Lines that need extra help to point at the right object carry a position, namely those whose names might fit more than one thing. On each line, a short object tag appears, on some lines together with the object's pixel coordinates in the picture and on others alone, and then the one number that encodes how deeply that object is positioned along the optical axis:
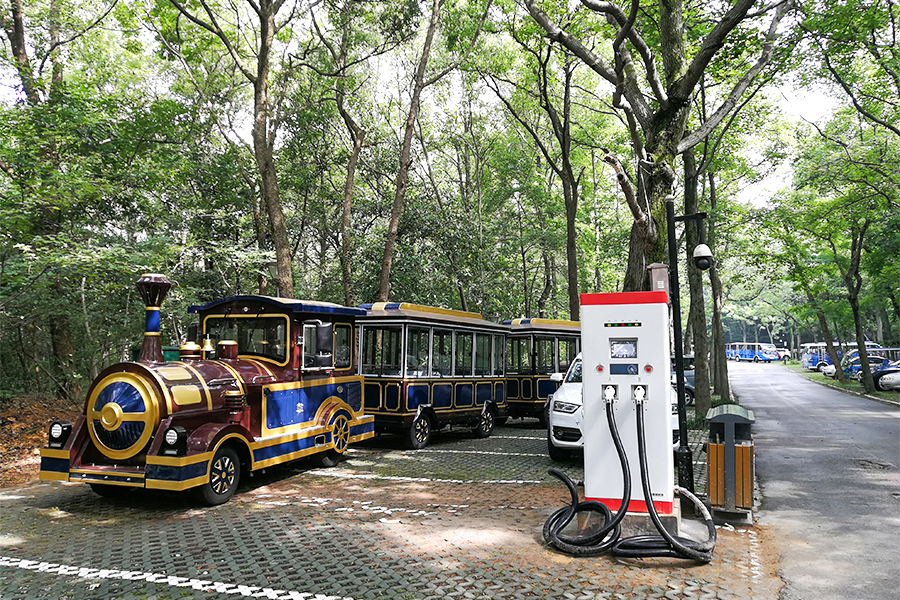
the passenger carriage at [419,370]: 11.66
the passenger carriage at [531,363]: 15.74
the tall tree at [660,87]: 8.54
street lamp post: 6.89
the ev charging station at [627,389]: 5.80
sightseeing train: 7.05
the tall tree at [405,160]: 16.94
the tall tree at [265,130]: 13.30
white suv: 9.77
